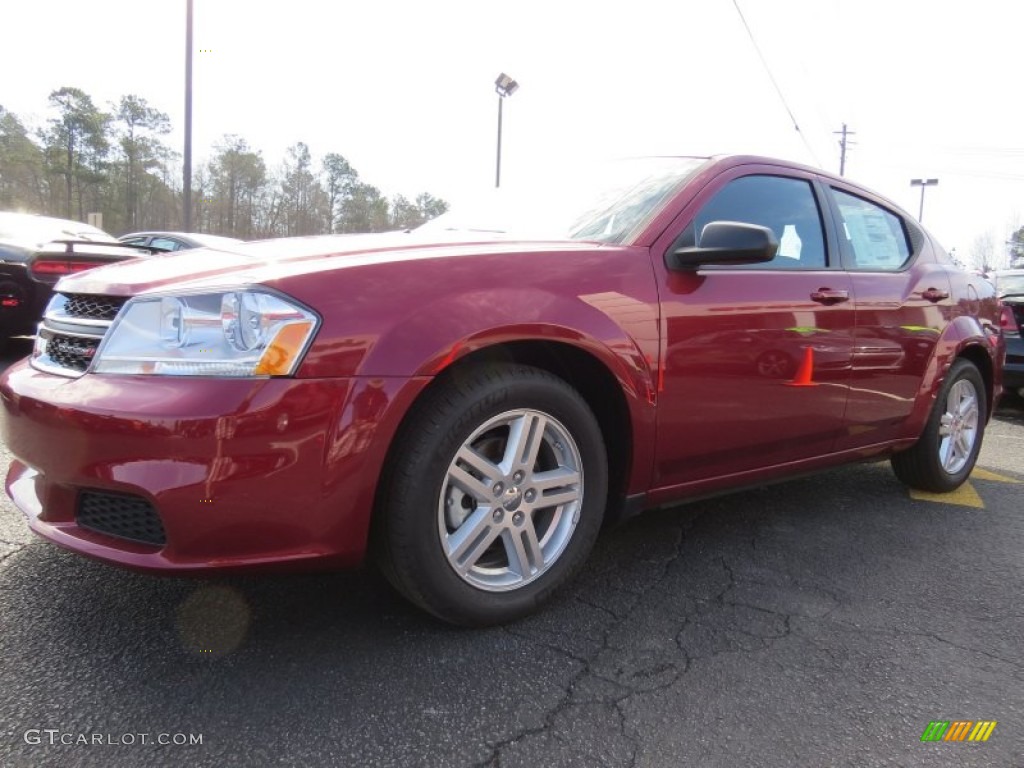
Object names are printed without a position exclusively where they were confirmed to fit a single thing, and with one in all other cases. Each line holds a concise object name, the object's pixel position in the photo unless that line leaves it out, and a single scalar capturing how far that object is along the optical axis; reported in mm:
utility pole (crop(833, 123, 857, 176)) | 37125
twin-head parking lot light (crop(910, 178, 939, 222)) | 47447
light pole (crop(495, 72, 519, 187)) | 17250
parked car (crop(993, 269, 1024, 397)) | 6961
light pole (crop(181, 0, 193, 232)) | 15016
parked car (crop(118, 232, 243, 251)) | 10664
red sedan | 1741
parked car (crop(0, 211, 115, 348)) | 5898
